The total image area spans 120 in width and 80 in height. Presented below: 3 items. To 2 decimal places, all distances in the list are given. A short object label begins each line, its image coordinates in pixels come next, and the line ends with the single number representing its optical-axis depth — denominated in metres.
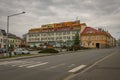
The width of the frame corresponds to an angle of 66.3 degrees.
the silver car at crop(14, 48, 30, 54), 20.11
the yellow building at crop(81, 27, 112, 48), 49.48
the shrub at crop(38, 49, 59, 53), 21.36
